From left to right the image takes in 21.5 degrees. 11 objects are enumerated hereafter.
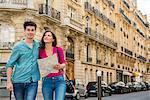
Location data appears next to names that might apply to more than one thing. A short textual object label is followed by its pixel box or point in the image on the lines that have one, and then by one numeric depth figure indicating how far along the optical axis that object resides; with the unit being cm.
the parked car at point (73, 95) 2552
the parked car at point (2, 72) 2964
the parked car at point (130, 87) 4812
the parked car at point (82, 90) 2992
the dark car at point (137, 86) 5194
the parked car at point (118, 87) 4203
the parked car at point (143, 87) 5744
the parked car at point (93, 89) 3453
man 582
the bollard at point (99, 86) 1066
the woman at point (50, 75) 604
